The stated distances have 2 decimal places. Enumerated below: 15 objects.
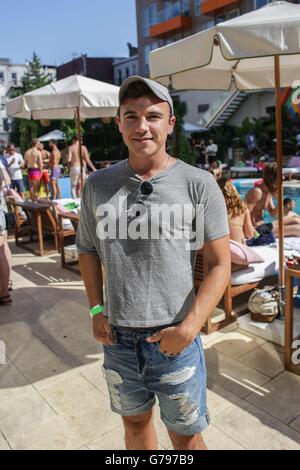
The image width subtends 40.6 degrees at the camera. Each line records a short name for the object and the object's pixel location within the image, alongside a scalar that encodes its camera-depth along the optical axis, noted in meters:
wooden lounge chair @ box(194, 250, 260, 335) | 3.56
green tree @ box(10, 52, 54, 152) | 27.66
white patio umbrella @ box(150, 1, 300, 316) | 2.82
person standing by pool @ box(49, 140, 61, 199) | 11.91
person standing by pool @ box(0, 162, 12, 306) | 4.31
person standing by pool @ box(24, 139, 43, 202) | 11.03
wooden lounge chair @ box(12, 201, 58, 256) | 6.61
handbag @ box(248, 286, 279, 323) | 3.47
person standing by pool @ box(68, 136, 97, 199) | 10.56
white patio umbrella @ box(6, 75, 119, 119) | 5.69
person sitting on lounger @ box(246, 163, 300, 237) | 5.34
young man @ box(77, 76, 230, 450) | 1.45
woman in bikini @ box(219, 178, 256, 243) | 4.23
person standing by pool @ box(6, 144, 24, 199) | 10.98
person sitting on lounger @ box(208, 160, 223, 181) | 11.46
